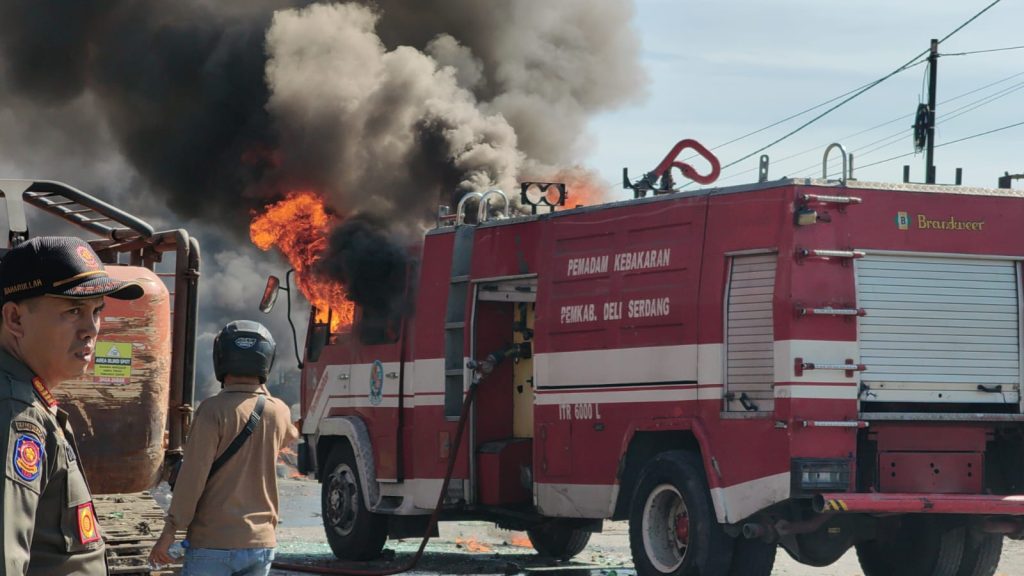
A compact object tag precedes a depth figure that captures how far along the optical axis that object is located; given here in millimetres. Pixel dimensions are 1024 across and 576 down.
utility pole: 26672
